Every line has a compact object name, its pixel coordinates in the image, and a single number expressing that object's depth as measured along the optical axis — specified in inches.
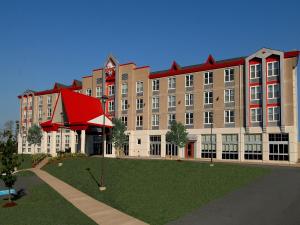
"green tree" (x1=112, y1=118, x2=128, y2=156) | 2064.5
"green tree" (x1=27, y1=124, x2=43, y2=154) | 2674.7
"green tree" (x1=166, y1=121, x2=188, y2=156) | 1782.7
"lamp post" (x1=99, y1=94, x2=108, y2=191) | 951.4
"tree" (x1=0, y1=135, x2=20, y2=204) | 847.1
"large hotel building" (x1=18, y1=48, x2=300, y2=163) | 1735.5
